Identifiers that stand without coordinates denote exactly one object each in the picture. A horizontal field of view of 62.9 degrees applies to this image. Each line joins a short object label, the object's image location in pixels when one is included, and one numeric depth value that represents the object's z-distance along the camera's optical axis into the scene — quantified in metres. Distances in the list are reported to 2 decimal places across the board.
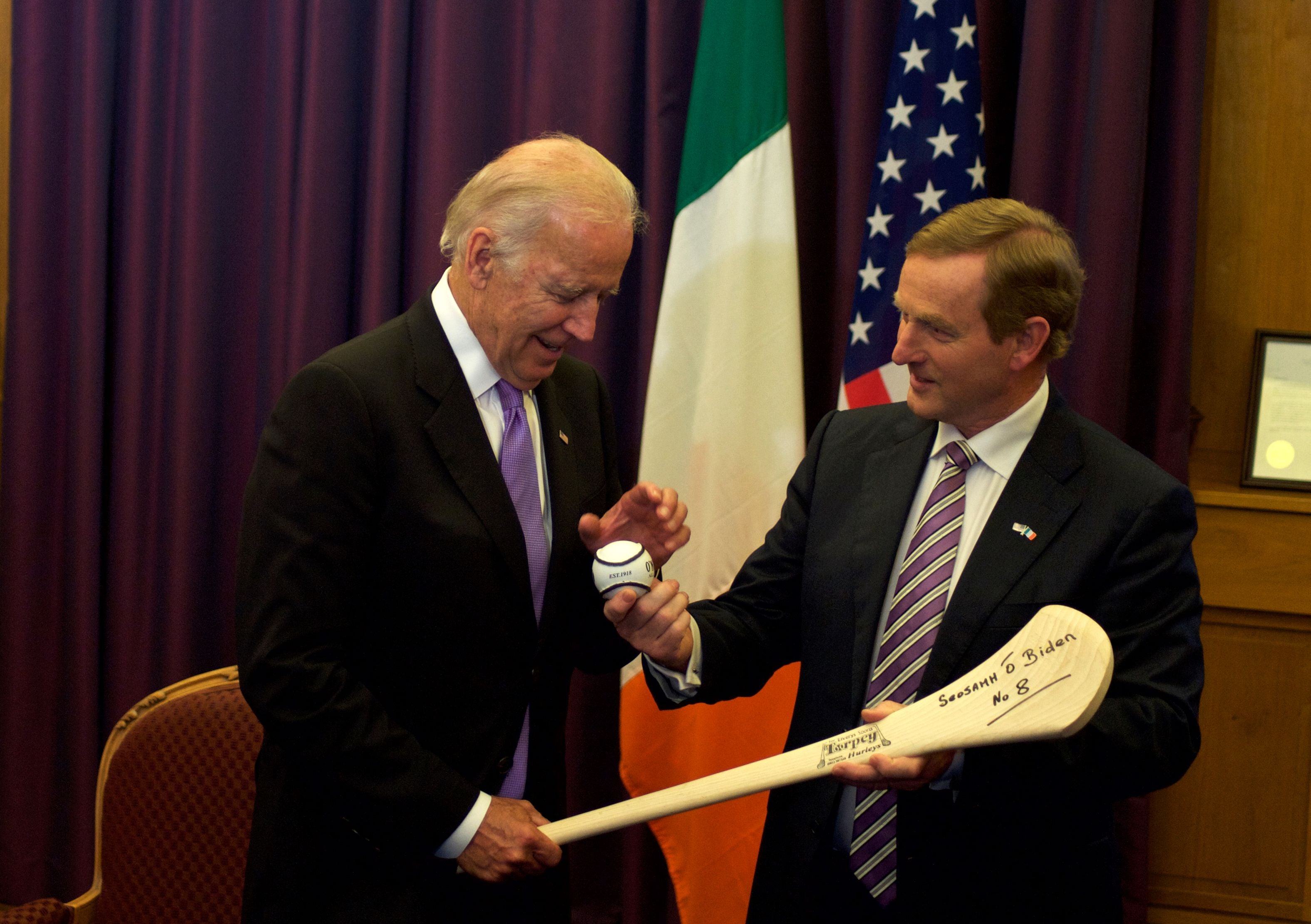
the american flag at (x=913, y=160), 2.59
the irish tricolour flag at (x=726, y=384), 2.76
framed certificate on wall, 2.86
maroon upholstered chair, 2.23
